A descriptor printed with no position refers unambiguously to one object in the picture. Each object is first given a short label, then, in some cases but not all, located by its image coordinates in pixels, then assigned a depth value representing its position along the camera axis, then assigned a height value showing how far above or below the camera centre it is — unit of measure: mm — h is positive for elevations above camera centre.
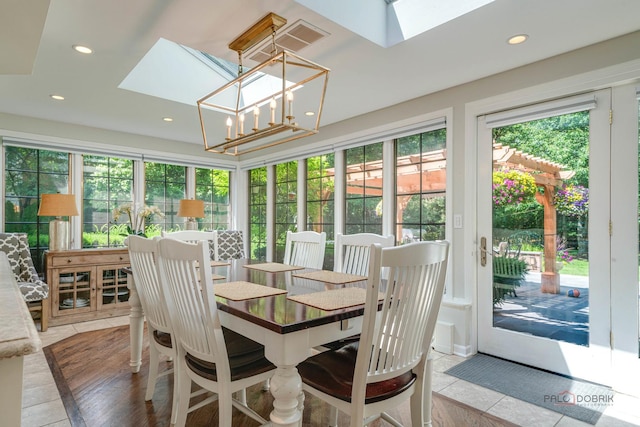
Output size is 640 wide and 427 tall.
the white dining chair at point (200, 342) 1463 -556
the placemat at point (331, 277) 2131 -385
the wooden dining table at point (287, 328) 1315 -452
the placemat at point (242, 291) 1714 -386
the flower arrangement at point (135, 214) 4398 +21
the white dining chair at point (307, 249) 2965 -290
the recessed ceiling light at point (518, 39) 2309 +1158
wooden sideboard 3877 -785
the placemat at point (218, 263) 2801 -385
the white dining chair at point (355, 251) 2612 -272
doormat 2162 -1162
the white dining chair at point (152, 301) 1823 -475
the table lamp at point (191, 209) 4746 +89
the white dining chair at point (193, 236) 3010 -173
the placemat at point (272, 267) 2578 -386
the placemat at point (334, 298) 1526 -383
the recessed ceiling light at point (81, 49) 2443 +1162
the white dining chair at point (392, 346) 1271 -513
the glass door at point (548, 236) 2461 -159
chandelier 2068 +1144
